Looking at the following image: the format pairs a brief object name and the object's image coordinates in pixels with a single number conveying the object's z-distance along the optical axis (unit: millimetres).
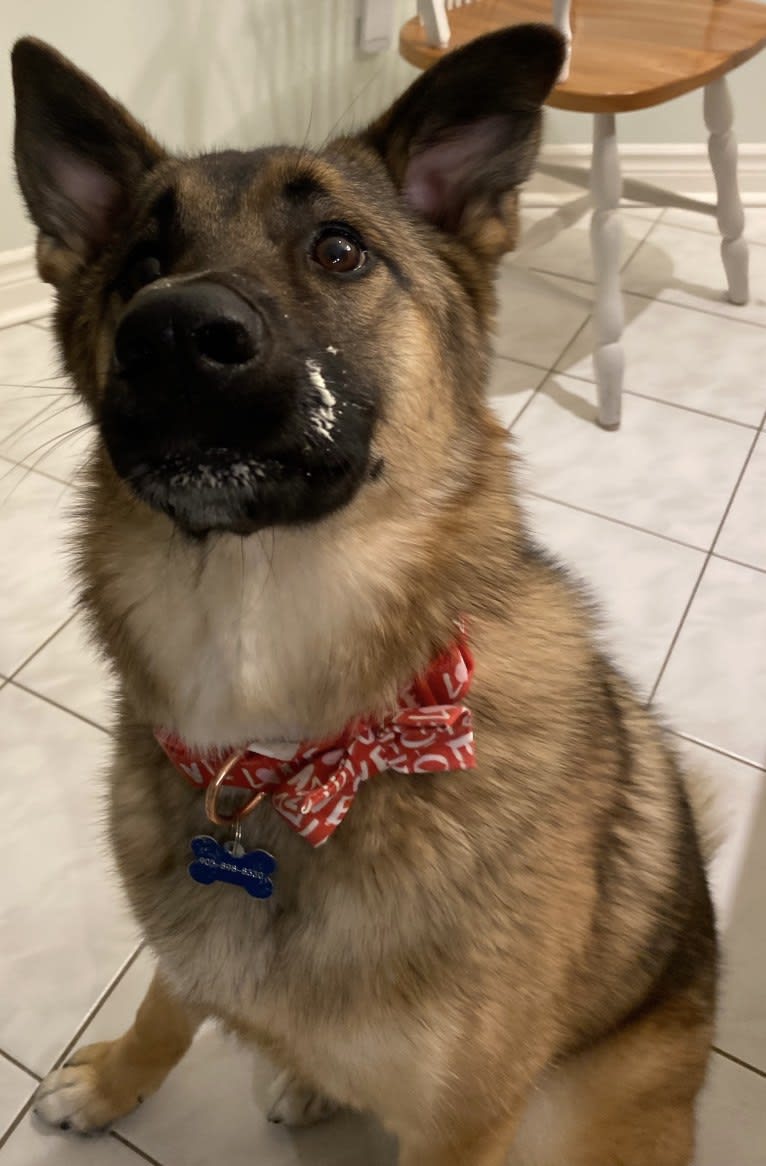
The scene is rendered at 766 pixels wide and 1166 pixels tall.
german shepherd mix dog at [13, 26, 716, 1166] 852
